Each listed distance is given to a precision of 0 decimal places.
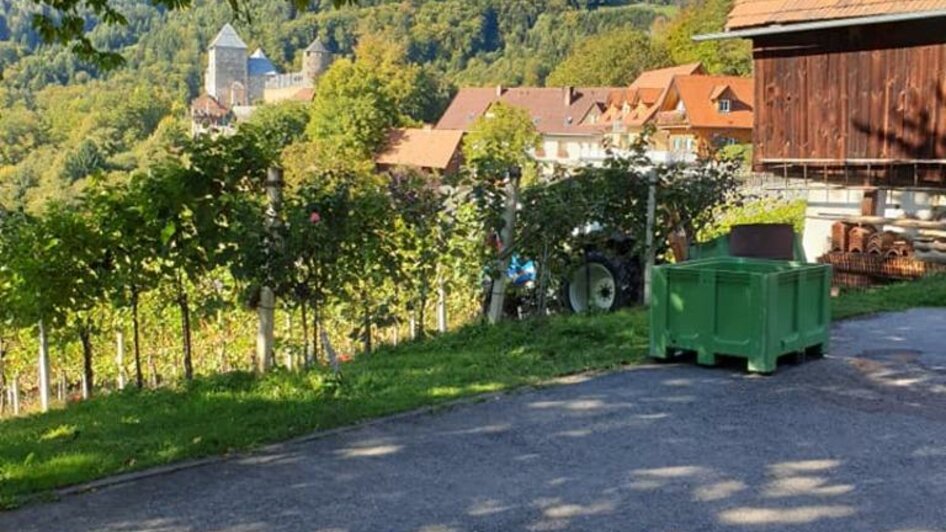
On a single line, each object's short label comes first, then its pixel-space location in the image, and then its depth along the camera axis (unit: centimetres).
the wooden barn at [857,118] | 1897
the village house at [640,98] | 7669
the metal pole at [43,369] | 955
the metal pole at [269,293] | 843
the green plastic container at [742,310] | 823
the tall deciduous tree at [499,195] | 1092
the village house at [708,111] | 6838
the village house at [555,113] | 8850
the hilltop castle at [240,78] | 17362
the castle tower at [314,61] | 17575
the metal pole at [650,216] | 1209
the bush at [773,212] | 2487
